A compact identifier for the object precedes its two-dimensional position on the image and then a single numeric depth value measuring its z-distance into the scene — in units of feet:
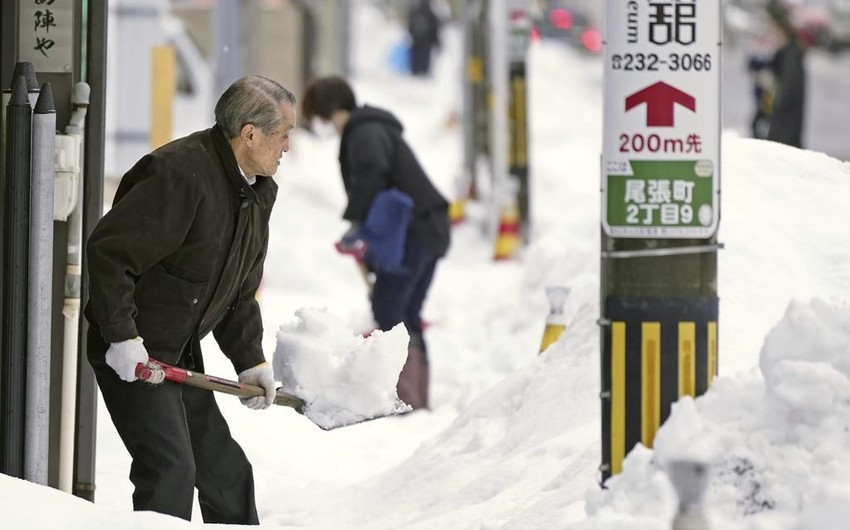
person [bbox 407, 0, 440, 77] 228.63
